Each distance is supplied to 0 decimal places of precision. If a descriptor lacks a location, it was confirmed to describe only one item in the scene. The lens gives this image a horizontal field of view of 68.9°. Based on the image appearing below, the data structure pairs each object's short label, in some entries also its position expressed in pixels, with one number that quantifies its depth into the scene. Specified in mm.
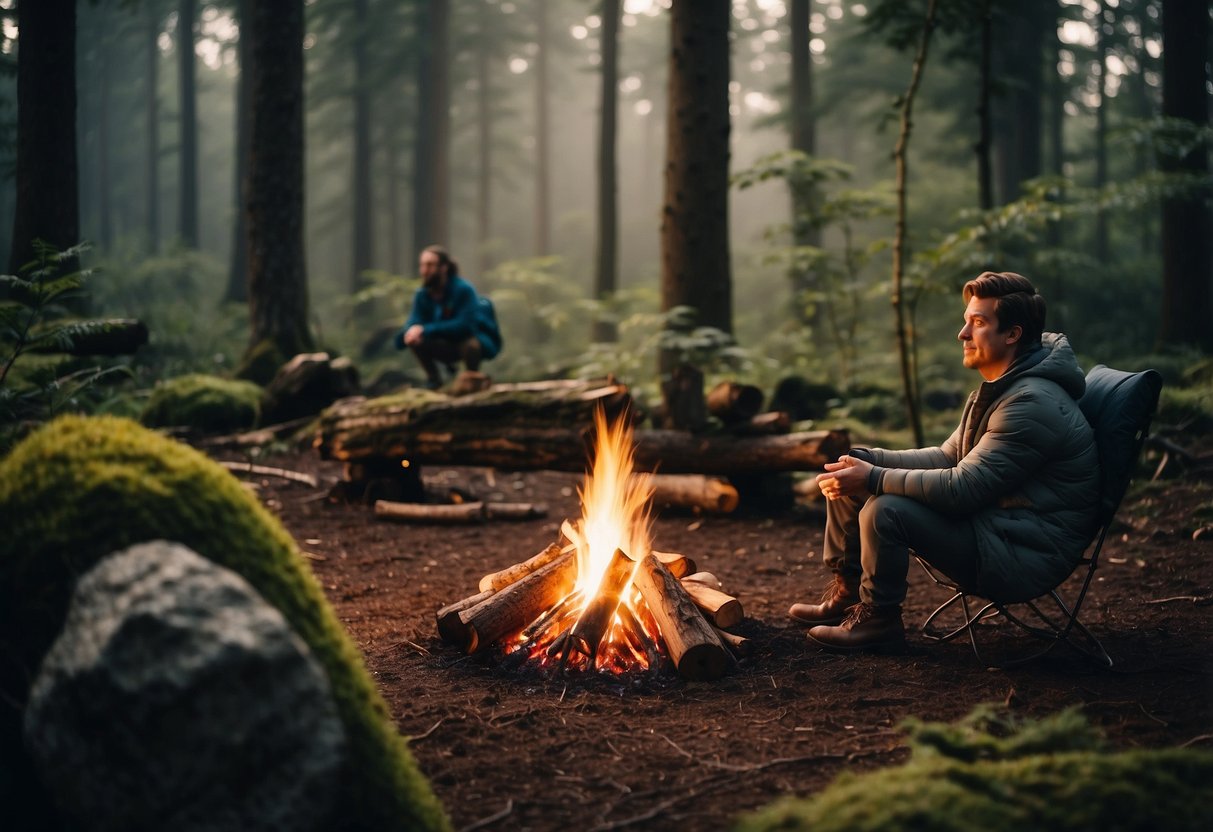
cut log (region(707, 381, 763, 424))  7379
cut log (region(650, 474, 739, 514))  7504
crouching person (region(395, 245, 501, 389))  9719
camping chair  3885
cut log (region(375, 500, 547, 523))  7641
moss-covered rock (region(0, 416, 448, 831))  2371
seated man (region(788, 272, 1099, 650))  3889
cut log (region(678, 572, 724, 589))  4938
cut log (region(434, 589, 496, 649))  4426
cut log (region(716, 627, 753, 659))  4379
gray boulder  1976
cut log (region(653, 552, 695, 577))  5066
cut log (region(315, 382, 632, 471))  7156
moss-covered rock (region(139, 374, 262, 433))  10453
